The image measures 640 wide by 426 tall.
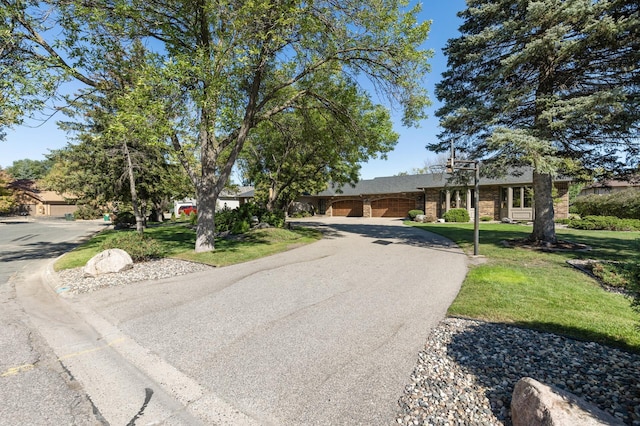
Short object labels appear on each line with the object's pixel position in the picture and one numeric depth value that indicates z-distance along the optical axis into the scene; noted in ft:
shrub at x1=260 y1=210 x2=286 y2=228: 56.54
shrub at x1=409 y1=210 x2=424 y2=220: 89.97
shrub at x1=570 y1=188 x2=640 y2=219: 65.05
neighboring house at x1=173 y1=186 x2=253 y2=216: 136.67
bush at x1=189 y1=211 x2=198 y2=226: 75.34
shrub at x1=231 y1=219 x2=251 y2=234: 50.47
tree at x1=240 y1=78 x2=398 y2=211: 38.29
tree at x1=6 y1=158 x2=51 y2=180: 234.58
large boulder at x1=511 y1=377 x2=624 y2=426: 6.67
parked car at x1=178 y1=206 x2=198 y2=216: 127.24
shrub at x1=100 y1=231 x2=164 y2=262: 28.96
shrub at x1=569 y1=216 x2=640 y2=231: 56.08
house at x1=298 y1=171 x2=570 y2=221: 74.84
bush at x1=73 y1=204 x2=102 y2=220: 114.73
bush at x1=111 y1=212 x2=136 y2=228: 72.90
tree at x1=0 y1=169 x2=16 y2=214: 98.32
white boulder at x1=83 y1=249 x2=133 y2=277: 25.14
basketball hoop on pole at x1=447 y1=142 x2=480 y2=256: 32.71
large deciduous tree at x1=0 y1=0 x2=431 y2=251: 26.04
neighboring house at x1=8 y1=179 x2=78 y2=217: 150.22
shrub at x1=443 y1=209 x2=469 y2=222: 80.07
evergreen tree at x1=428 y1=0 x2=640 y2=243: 29.14
